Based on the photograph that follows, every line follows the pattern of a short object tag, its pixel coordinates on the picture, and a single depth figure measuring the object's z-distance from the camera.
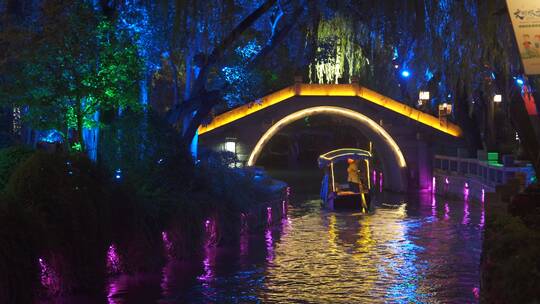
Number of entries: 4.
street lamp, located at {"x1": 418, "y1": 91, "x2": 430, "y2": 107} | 34.29
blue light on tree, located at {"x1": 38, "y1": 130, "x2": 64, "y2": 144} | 26.25
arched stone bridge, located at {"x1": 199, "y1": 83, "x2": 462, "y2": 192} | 36.53
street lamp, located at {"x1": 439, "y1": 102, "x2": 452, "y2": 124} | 36.19
